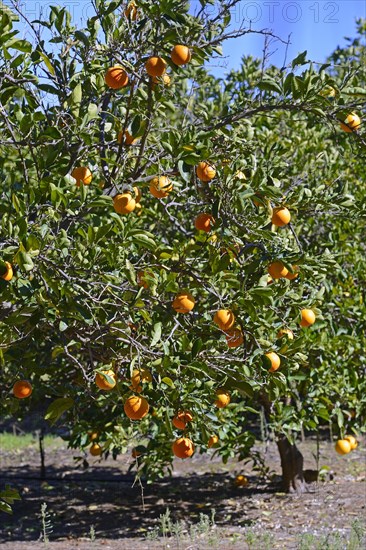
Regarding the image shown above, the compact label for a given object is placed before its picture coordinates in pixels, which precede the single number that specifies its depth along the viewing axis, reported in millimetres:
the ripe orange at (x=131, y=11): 3553
